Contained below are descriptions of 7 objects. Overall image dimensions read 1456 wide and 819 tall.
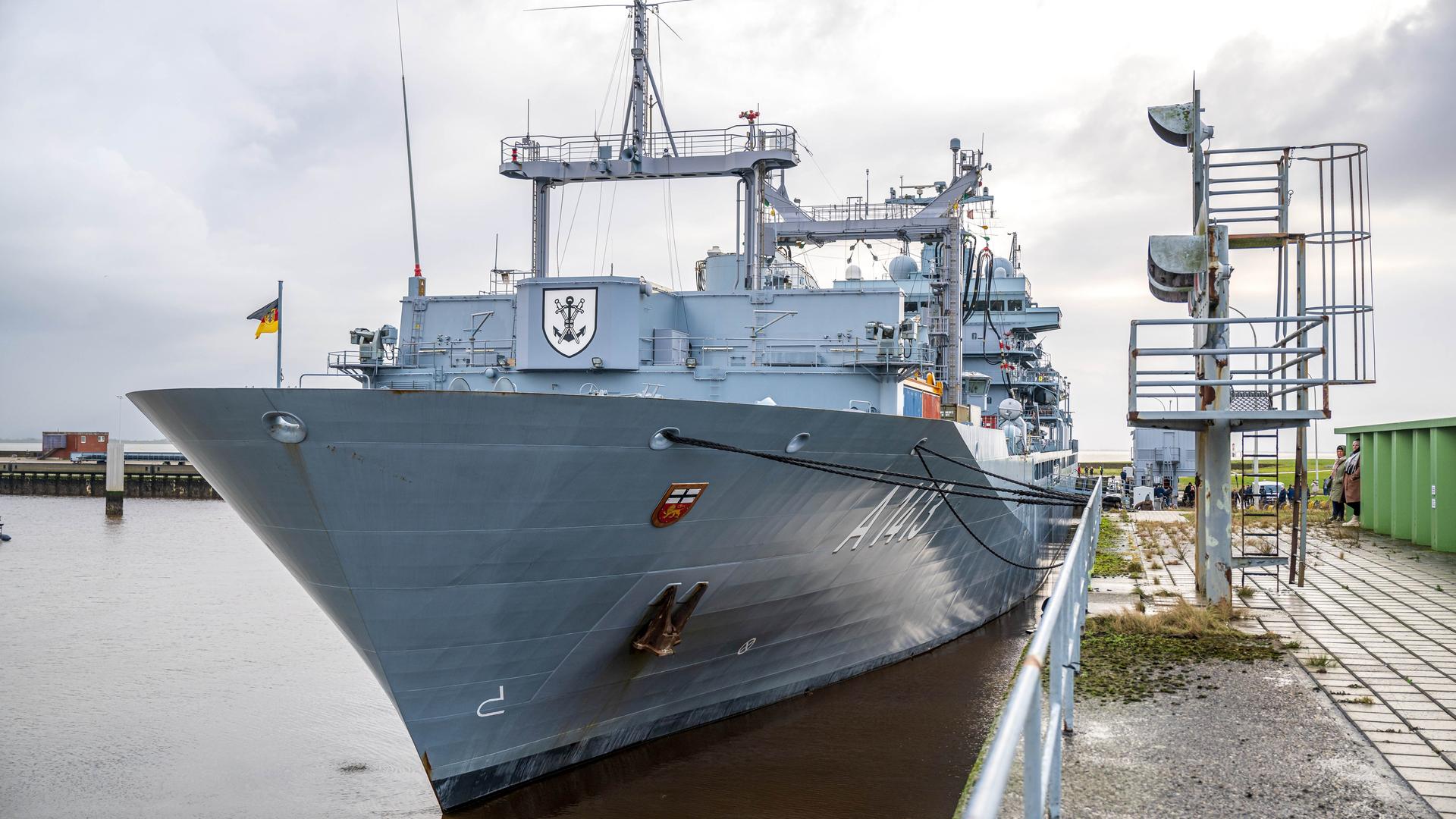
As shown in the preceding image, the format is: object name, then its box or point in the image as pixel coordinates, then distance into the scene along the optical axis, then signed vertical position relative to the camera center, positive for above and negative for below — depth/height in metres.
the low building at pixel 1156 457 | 38.31 -0.09
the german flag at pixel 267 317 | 9.11 +1.08
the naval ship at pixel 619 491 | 6.11 -0.29
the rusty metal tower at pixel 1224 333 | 8.73 +1.04
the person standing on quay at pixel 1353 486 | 21.51 -0.59
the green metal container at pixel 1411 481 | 15.27 -0.38
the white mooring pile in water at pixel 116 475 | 39.47 -1.25
